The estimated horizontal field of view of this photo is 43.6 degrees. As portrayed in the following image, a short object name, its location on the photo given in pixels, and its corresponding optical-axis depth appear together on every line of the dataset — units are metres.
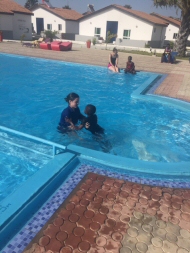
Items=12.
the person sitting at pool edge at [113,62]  14.00
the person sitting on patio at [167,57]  18.95
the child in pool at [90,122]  5.25
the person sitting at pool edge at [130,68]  13.45
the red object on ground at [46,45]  22.84
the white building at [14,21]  33.34
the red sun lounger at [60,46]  22.52
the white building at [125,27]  36.22
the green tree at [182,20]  21.39
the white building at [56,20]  44.53
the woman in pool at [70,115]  5.27
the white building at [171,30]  48.06
